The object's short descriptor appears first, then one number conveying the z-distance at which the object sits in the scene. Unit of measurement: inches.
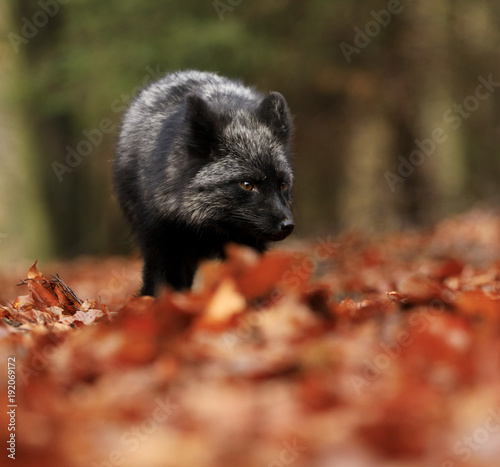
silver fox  456.1
